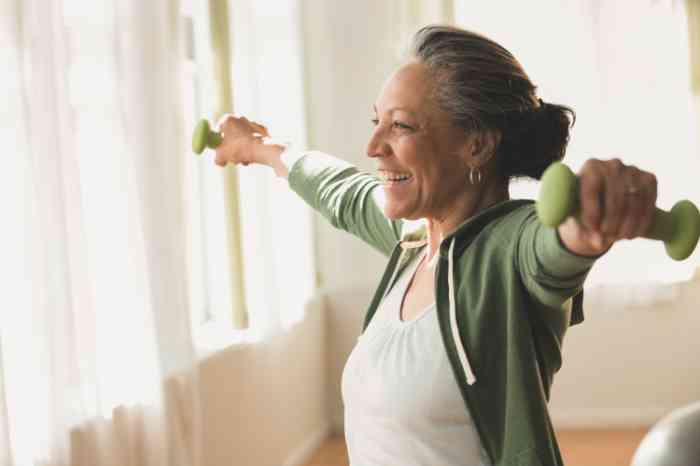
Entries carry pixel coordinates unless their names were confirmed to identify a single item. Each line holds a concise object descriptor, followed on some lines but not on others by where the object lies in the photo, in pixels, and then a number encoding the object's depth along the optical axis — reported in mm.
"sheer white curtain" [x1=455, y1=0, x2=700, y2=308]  5004
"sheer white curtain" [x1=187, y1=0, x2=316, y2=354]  3752
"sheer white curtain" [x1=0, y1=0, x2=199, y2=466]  2129
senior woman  1167
